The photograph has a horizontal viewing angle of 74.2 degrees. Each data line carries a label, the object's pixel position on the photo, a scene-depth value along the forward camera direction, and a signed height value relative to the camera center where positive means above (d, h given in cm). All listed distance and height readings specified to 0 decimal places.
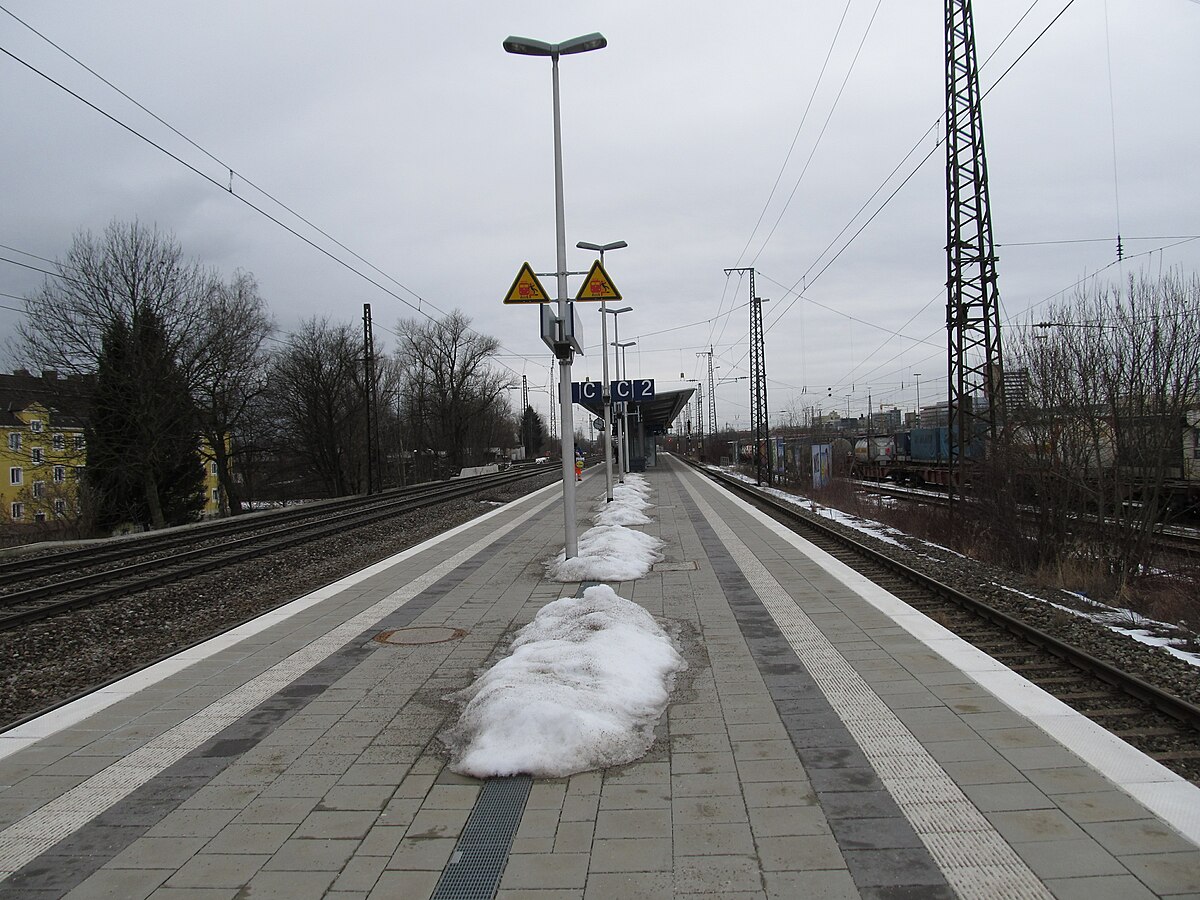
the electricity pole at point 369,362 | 3825 +450
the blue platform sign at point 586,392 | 2607 +188
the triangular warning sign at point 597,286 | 1077 +220
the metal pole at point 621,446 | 3546 +2
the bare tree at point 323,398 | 5144 +384
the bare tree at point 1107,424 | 1175 +11
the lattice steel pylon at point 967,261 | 1677 +379
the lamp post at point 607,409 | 2362 +116
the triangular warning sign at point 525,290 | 1009 +204
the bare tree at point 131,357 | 2997 +409
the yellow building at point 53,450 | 2953 +57
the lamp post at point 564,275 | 1058 +236
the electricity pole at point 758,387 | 3769 +268
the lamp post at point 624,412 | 3662 +159
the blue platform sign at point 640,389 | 2938 +222
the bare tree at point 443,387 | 7381 +618
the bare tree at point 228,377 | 3469 +385
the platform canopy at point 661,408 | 5031 +265
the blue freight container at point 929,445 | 3703 -41
